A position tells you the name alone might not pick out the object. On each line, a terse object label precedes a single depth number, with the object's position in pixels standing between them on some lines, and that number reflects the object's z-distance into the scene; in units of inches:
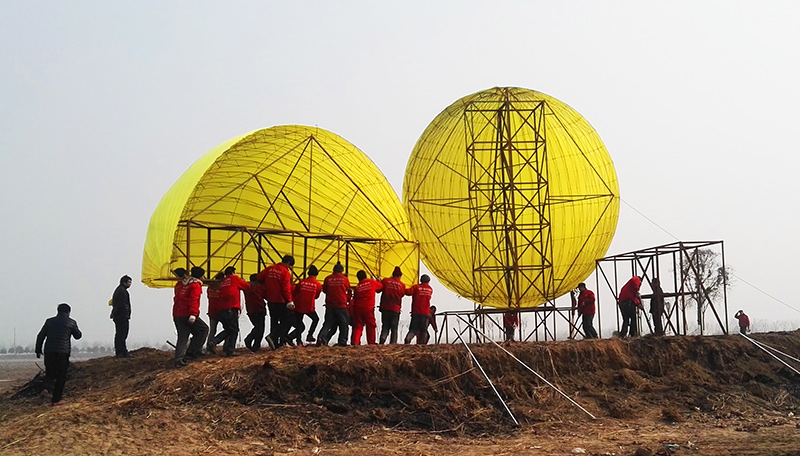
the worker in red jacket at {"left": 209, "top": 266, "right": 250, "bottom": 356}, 551.8
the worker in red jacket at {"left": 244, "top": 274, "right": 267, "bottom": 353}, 594.2
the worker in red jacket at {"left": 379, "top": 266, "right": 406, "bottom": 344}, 631.2
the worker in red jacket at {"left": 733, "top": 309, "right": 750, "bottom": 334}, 1070.4
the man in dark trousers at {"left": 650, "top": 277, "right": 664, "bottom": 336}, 681.0
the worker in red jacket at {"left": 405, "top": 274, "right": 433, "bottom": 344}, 645.9
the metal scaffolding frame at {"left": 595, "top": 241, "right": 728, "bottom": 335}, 653.3
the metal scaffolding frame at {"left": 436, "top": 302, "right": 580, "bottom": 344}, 730.7
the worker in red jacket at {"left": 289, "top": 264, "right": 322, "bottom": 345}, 609.6
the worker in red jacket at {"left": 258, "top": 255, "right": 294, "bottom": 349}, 585.0
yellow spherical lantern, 743.1
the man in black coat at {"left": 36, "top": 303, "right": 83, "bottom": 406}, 493.4
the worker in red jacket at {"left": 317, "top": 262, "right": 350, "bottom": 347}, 602.5
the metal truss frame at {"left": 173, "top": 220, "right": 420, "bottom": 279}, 877.0
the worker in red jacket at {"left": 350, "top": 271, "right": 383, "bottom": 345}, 621.0
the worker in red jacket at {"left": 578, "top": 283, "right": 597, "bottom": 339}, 712.4
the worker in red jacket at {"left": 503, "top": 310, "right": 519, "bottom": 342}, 755.4
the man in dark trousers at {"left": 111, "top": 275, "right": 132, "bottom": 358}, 667.4
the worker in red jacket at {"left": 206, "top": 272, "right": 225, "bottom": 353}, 557.3
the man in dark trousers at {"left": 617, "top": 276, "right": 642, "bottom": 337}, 678.5
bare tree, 626.4
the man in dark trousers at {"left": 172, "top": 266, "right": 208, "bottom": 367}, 523.8
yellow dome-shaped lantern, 888.9
